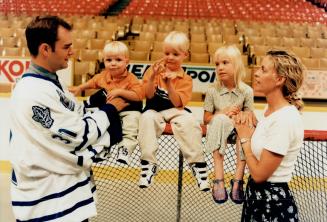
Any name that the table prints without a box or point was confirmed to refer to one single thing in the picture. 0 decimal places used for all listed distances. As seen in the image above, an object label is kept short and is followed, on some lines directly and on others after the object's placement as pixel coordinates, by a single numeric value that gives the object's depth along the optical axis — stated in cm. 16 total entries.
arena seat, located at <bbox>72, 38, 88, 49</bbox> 798
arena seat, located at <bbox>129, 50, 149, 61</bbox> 718
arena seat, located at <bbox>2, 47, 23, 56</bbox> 713
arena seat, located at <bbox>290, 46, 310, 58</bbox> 774
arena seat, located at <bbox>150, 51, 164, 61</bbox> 717
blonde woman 162
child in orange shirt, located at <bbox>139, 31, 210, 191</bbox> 200
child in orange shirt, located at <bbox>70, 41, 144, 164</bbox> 193
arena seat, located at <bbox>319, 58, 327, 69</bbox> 732
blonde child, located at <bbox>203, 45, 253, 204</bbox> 195
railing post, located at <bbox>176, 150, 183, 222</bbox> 227
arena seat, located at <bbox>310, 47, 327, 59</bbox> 779
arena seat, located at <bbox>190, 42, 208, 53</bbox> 773
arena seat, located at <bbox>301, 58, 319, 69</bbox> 728
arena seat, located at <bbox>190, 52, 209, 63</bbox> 724
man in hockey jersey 152
